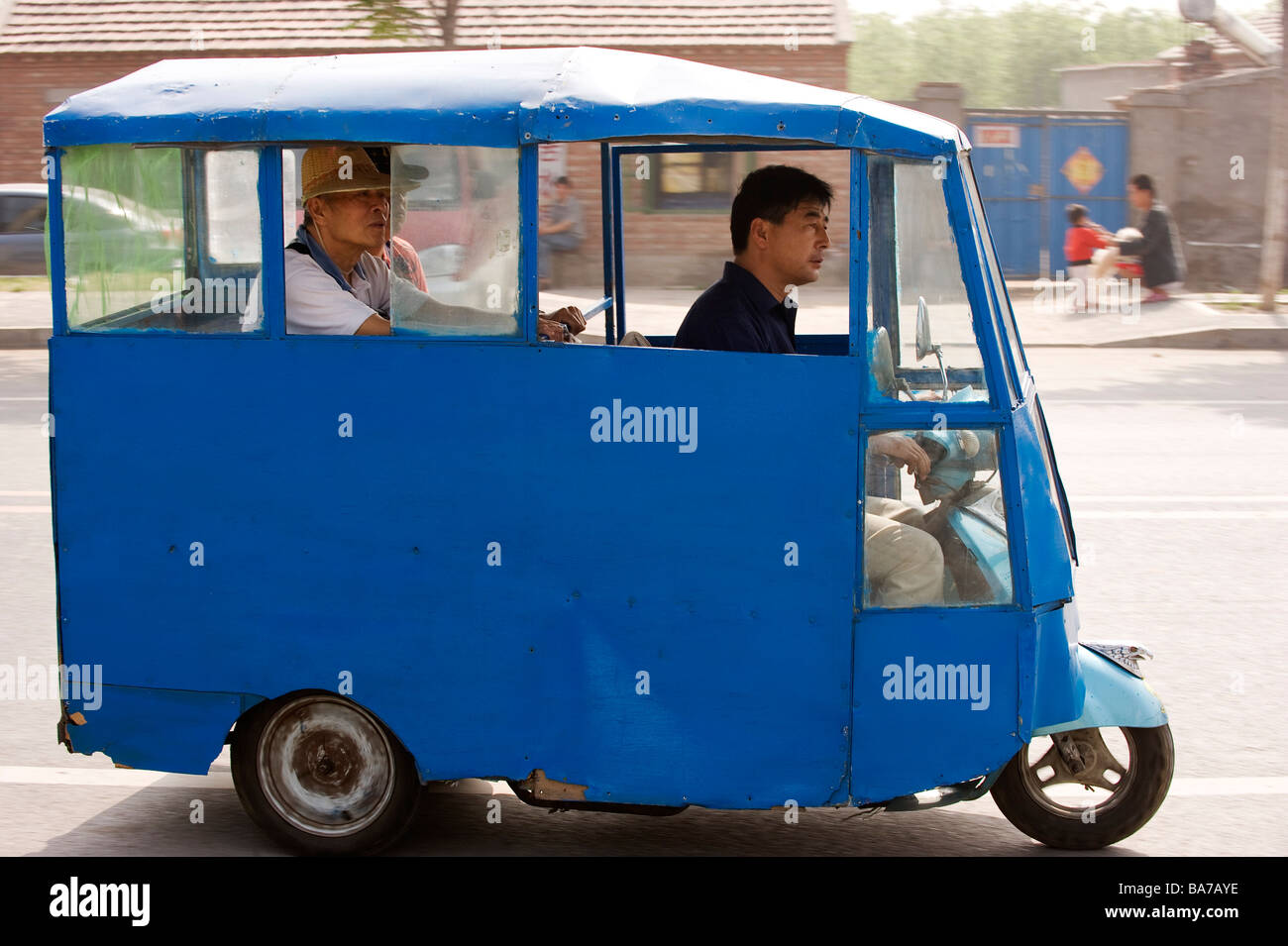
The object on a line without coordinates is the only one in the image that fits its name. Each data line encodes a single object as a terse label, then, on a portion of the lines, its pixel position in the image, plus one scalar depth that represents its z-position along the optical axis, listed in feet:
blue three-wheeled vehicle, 11.89
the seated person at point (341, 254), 12.49
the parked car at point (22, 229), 60.39
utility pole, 52.06
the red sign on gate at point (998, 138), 71.46
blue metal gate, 71.67
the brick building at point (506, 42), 69.97
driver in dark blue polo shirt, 13.73
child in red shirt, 59.82
